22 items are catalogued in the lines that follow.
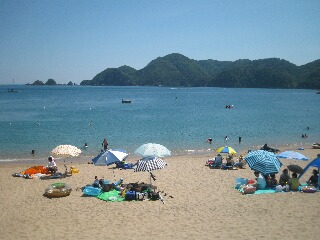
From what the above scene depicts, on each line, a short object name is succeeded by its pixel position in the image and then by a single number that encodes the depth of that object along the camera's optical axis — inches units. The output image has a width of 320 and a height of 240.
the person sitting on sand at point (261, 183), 562.9
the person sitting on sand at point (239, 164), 762.2
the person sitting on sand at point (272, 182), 570.3
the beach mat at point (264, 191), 543.5
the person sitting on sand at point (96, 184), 565.0
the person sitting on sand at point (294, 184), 547.5
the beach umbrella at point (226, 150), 754.2
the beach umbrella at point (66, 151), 635.5
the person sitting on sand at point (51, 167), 694.2
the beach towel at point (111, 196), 513.3
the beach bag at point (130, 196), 514.9
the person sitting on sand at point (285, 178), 570.7
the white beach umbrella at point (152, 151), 576.4
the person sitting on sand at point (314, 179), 571.2
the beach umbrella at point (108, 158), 580.1
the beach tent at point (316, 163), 547.5
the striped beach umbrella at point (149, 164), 518.3
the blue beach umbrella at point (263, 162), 542.0
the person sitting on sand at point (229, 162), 754.8
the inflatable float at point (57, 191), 534.0
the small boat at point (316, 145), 1109.7
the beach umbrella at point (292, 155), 609.7
